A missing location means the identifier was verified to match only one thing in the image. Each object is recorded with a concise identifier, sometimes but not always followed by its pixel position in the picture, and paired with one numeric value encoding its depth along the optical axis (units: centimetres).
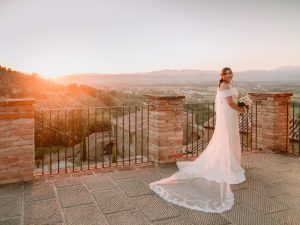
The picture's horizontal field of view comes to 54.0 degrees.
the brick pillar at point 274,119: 688
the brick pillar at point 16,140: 464
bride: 395
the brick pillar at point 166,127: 576
